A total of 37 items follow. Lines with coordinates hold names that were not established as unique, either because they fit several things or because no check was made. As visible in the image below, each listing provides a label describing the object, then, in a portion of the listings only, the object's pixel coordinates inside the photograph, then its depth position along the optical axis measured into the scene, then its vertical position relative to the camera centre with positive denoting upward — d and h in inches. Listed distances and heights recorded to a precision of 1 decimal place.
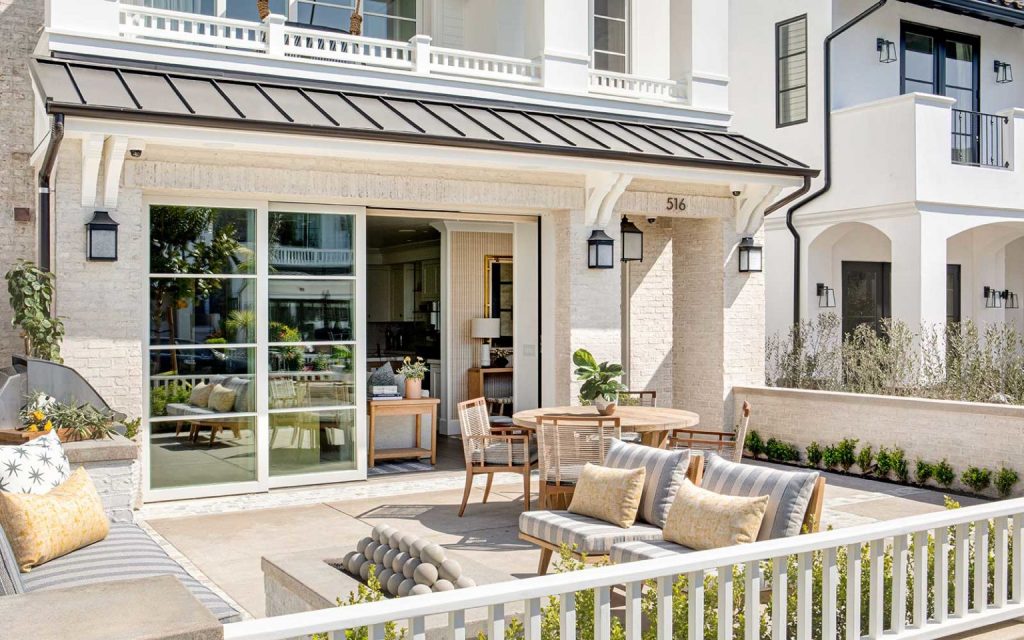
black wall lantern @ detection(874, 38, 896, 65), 633.0 +182.0
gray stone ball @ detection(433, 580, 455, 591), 153.9 -40.6
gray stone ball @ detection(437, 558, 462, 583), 157.8 -39.3
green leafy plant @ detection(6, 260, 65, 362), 315.3 +6.2
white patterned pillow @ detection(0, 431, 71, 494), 213.5 -31.3
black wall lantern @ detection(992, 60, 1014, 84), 697.6 +184.4
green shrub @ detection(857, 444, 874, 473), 422.0 -56.5
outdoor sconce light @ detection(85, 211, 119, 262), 338.3 +31.6
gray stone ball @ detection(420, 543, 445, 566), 159.6 -37.1
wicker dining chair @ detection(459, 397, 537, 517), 335.3 -43.3
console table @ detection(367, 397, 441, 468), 450.0 -40.3
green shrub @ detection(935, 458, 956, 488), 389.1 -58.2
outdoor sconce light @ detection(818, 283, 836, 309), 629.0 +20.6
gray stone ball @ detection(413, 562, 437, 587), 156.1 -39.5
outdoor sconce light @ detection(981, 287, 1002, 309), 693.9 +22.0
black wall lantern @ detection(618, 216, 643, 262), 474.0 +40.7
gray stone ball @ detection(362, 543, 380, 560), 178.4 -40.8
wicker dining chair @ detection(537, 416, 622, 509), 301.7 -37.5
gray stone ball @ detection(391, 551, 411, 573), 165.6 -39.5
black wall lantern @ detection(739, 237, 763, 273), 493.7 +36.4
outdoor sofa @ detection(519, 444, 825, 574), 207.5 -42.5
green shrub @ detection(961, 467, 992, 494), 375.9 -57.8
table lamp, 535.8 +0.0
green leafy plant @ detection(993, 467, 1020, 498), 366.6 -57.3
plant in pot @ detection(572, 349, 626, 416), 350.3 -19.9
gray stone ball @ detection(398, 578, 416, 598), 158.7 -42.2
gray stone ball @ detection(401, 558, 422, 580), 161.8 -39.7
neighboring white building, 563.2 +112.6
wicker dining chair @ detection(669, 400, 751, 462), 328.4 -42.7
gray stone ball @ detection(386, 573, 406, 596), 162.4 -42.5
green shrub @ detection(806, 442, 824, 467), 446.9 -57.5
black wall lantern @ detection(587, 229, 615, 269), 446.6 +35.7
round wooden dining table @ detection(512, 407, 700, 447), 321.4 -31.1
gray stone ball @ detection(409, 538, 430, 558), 163.8 -36.8
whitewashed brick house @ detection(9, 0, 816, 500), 344.5 +56.2
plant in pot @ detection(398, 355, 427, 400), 467.2 -23.8
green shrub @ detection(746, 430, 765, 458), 477.1 -56.7
